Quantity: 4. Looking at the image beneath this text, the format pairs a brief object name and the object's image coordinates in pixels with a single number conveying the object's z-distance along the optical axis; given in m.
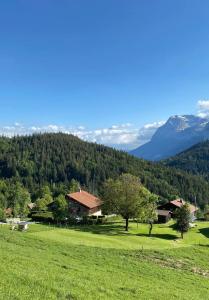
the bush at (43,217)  75.40
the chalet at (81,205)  91.36
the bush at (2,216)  76.56
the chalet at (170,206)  96.49
